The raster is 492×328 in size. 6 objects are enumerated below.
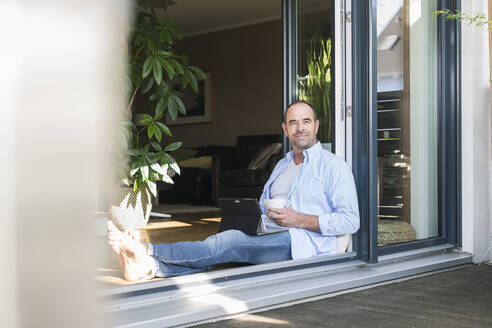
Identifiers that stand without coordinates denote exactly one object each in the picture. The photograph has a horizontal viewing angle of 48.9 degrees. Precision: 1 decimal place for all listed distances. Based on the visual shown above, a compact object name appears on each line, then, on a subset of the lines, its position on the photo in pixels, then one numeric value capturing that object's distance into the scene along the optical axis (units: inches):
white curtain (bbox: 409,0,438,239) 121.0
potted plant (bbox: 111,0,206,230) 149.5
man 89.7
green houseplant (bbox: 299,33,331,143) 113.9
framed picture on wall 336.2
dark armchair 244.2
